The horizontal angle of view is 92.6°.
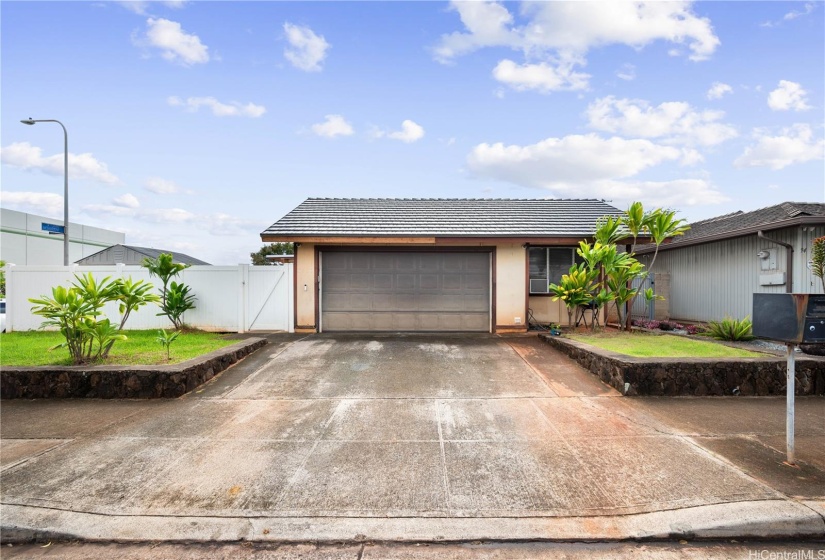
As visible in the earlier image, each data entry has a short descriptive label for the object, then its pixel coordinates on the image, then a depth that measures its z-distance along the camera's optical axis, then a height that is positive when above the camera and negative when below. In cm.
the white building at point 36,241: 3281 +380
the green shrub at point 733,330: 811 -96
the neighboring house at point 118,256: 2433 +154
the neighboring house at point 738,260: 898 +67
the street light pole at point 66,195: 1341 +295
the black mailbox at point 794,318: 322 -28
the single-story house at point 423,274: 1064 +23
